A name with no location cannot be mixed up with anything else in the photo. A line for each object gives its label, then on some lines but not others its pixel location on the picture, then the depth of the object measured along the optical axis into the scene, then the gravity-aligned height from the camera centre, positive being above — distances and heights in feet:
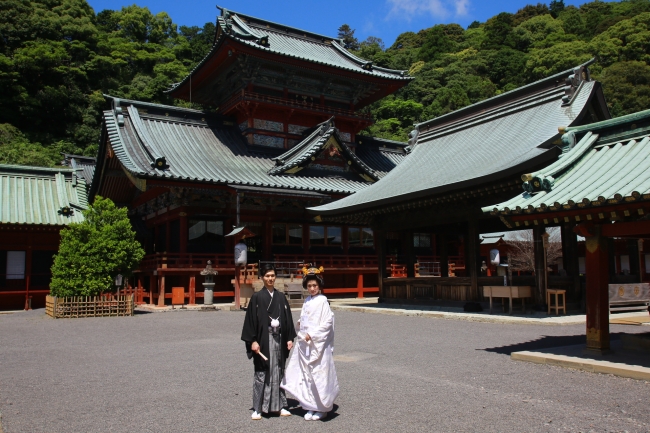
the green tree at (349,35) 301.35 +141.74
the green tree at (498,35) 261.24 +117.24
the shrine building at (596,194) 23.48 +3.36
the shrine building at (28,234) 70.08 +3.88
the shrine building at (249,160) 71.31 +16.04
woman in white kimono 17.21 -3.36
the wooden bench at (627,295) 51.53 -3.01
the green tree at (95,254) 52.13 +0.97
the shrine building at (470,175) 46.93 +8.44
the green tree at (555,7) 300.20 +150.65
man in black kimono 17.53 -2.70
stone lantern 63.52 -2.54
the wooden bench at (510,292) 45.73 -2.42
